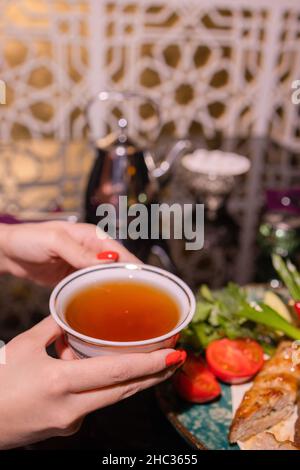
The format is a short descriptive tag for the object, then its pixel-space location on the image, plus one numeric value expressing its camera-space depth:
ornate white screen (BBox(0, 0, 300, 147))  2.41
